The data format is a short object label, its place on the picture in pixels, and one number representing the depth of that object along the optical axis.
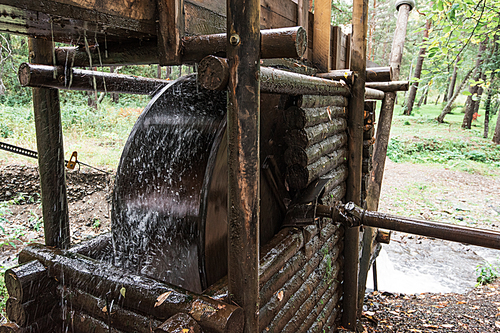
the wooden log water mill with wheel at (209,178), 2.09
